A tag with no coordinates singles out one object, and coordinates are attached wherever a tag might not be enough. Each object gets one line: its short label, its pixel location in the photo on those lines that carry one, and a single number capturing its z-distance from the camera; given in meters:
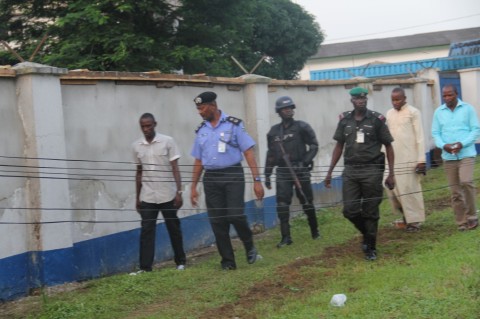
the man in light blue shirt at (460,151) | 8.26
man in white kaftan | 8.88
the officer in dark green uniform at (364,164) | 7.39
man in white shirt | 7.59
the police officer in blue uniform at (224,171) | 7.37
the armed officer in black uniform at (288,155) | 8.83
